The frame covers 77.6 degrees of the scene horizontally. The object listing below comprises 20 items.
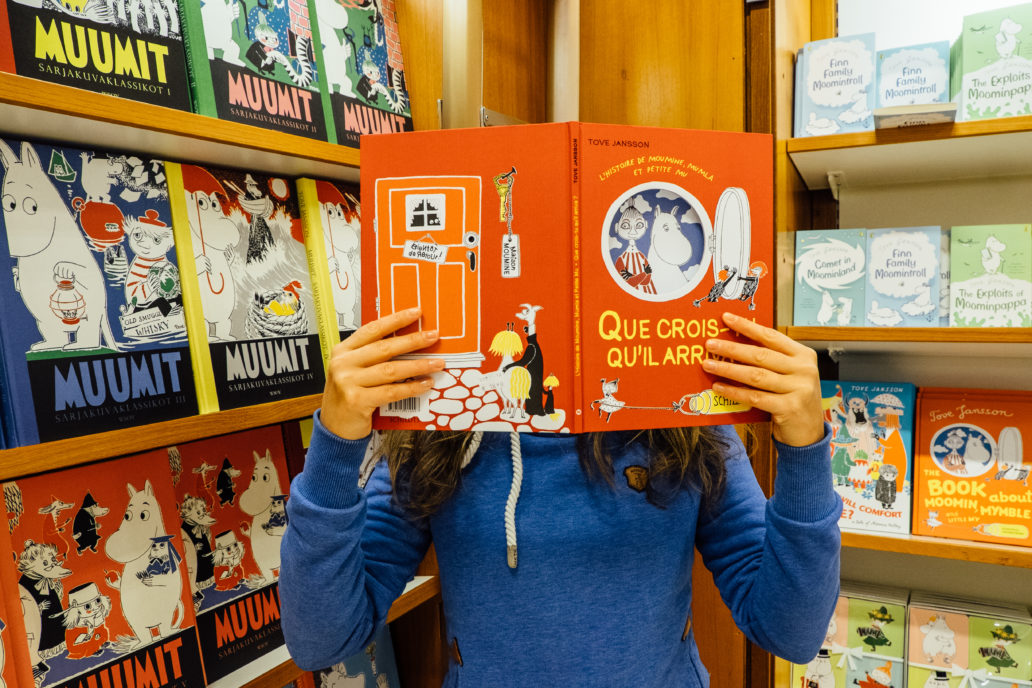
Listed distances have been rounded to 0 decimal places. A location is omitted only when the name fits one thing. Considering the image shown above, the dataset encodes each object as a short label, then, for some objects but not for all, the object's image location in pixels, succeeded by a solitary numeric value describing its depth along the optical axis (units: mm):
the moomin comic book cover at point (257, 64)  909
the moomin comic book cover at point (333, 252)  1083
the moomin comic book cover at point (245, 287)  909
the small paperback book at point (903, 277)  1264
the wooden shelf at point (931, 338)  1188
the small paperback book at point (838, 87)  1298
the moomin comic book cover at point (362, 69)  1114
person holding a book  722
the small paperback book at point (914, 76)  1267
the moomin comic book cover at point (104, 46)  730
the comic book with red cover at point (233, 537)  961
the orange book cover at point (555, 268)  673
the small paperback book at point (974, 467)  1268
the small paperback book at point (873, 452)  1346
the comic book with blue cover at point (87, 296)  726
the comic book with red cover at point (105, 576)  753
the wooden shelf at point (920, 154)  1180
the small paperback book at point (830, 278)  1312
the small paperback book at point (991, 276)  1206
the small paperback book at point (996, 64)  1171
